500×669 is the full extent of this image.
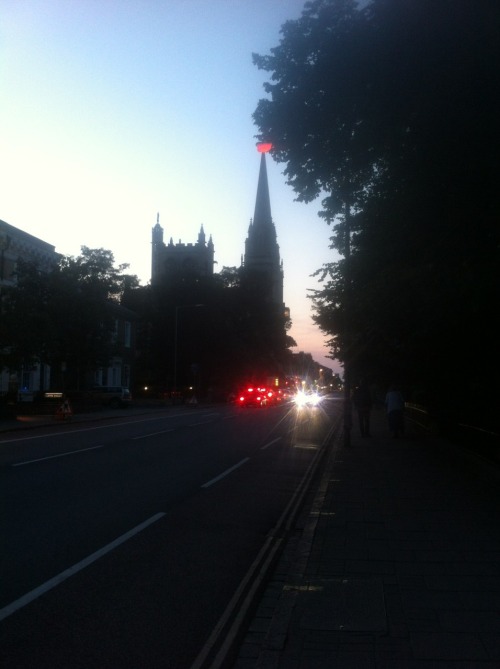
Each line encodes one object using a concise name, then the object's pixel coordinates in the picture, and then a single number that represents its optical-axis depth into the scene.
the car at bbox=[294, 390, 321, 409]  59.59
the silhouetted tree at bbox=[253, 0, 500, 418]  11.45
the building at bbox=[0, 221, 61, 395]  46.44
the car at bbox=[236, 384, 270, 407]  56.78
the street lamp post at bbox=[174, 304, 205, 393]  66.06
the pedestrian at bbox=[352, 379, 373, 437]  26.58
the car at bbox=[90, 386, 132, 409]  51.84
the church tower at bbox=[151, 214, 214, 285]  130.88
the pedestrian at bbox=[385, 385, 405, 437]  24.77
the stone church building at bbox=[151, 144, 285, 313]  132.75
